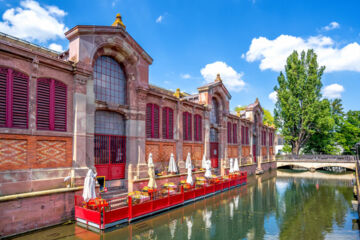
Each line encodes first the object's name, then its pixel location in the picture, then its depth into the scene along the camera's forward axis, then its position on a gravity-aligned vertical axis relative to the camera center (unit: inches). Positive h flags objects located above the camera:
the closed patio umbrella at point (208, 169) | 898.7 -117.5
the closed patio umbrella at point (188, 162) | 849.3 -86.1
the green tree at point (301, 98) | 1844.2 +322.0
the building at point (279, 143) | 3229.3 -71.5
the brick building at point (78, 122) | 474.6 +48.4
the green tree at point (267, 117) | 2765.0 +253.6
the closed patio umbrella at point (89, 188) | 510.0 -105.0
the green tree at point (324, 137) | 1839.3 +5.2
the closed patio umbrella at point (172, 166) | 828.6 -95.5
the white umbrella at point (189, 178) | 803.7 -135.6
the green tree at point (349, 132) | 1985.4 +46.2
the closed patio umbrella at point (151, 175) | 691.4 -106.1
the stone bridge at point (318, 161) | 1761.1 -184.2
